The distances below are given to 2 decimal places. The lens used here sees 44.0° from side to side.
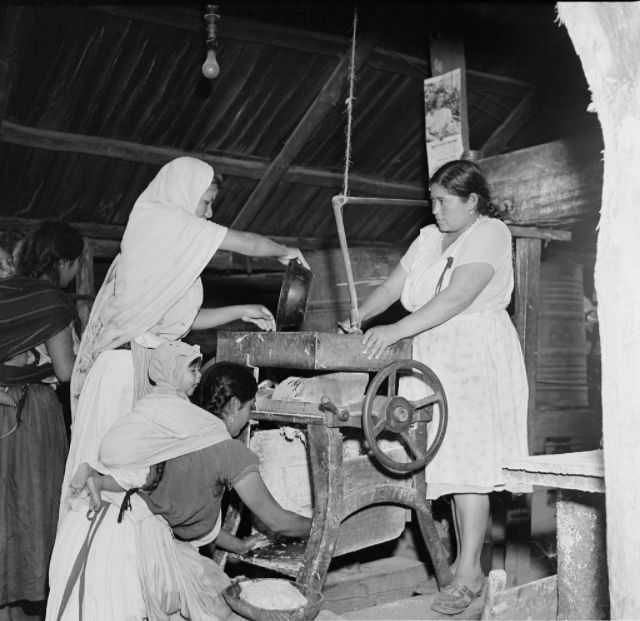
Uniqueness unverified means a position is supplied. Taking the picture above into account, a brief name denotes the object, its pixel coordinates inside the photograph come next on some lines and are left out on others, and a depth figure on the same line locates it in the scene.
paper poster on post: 5.00
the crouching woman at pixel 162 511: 3.16
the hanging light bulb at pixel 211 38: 4.84
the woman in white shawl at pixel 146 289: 3.61
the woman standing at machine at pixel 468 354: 3.57
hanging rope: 4.51
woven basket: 3.09
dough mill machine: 3.38
